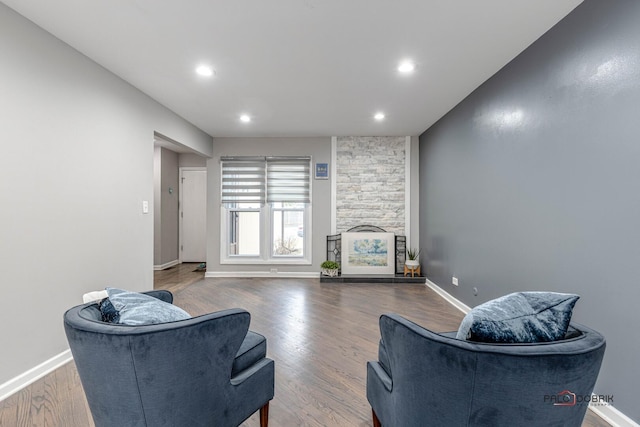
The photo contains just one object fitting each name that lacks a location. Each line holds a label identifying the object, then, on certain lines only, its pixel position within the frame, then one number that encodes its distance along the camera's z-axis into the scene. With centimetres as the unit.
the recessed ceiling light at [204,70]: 284
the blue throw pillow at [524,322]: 106
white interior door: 695
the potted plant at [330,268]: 525
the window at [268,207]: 561
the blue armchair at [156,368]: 108
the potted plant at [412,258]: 514
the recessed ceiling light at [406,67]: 275
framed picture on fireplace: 534
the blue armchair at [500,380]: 94
